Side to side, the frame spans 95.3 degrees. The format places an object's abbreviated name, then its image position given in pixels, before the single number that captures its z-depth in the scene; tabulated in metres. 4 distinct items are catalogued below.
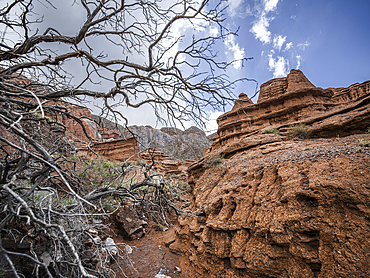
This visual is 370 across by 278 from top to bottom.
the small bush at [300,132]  6.75
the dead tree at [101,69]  2.46
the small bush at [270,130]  8.52
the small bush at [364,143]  3.24
